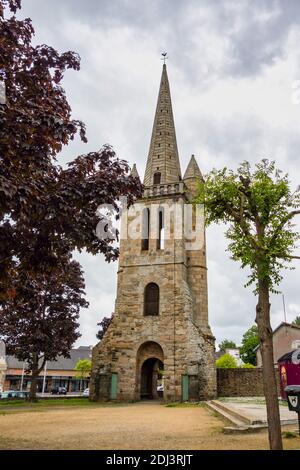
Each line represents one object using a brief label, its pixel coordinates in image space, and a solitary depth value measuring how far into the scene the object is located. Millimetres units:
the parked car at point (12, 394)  38406
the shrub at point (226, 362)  59772
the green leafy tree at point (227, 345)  105750
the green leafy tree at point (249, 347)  66750
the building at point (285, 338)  40781
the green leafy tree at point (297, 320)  80244
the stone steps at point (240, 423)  9070
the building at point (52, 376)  57688
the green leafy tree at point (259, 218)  7738
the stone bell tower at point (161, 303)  23984
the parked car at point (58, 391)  50975
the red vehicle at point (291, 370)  17062
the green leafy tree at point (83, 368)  58531
